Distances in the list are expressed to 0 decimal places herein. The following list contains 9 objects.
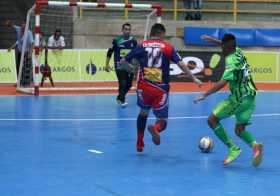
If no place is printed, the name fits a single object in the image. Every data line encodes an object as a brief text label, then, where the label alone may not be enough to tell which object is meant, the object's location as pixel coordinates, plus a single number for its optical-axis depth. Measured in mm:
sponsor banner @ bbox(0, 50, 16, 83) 23703
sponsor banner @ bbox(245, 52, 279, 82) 27156
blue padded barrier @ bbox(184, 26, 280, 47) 28781
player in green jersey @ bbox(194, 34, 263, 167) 8672
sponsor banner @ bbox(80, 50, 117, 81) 24469
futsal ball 9922
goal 20750
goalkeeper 16750
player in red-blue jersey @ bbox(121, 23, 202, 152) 9594
